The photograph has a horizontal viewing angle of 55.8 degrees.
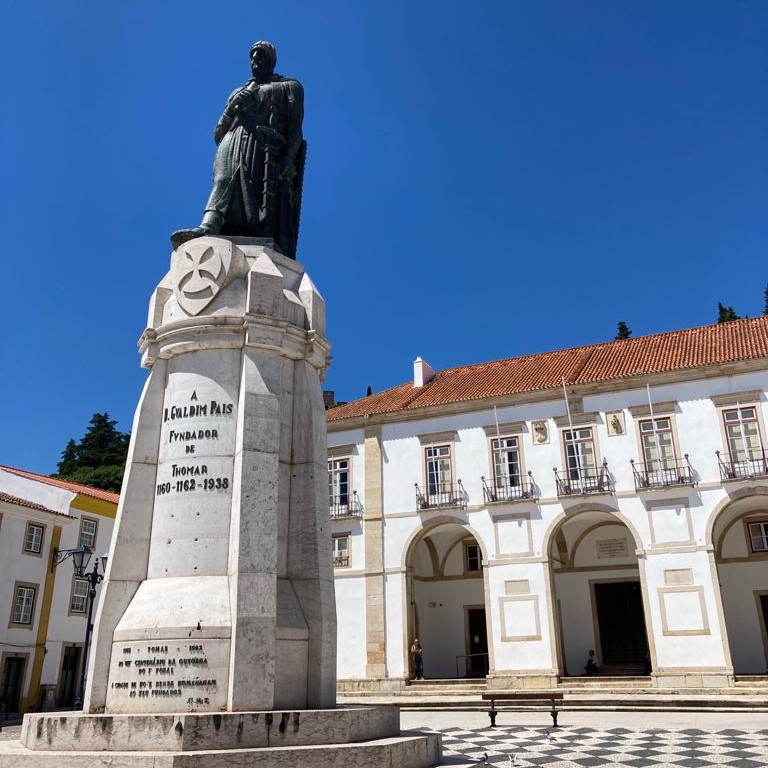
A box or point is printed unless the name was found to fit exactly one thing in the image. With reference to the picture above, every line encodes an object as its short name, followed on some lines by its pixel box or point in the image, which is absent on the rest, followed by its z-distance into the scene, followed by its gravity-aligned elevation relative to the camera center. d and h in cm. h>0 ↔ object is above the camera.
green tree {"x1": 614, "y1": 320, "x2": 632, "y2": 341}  4422 +1803
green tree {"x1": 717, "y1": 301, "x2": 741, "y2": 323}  4056 +1753
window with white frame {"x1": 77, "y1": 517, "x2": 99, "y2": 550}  2406 +376
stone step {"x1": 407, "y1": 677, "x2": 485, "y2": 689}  2088 -99
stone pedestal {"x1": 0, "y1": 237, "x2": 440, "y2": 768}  512 +73
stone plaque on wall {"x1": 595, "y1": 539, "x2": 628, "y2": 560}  2373 +299
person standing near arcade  2225 -40
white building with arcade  2014 +369
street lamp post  1420 +150
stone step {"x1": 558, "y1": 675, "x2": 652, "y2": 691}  1897 -95
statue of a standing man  789 +507
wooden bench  1208 -81
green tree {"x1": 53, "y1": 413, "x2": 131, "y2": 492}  4109 +1169
